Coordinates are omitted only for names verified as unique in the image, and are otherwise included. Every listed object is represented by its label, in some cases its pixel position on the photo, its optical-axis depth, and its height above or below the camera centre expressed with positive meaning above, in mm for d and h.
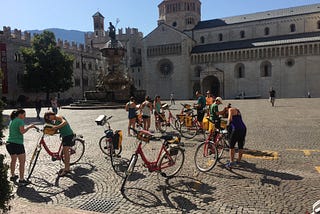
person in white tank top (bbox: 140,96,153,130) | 13383 -594
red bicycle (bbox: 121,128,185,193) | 7023 -1289
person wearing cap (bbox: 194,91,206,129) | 13023 -622
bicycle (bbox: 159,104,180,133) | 14148 -1164
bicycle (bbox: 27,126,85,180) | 7535 -1440
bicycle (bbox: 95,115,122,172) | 8580 -1257
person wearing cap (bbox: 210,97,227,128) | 9470 -490
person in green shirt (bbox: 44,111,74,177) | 7566 -929
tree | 47188 +5432
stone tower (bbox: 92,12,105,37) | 75725 +19365
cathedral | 51531 +8080
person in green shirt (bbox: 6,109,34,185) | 6930 -909
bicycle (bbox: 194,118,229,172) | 7805 -1497
